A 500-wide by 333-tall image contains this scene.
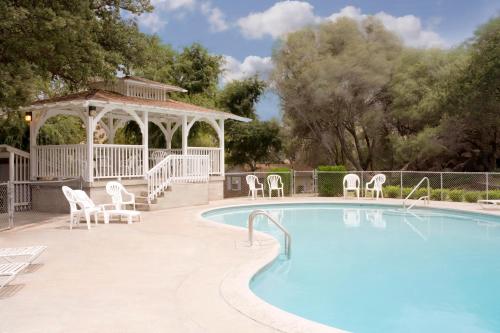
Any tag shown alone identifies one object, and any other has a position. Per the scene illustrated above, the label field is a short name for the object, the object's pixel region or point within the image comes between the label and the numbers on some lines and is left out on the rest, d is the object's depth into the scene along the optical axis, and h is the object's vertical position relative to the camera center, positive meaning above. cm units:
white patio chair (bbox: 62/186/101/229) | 1059 -74
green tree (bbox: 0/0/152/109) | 1017 +299
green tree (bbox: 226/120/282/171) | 2925 +177
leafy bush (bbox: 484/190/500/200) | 1727 -107
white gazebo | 1434 +76
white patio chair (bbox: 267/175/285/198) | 2002 -59
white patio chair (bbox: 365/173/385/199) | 1892 -54
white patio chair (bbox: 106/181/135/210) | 1240 -55
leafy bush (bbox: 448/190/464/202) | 1809 -110
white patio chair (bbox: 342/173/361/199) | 1920 -59
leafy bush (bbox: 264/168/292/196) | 2116 -42
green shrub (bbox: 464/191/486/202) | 1752 -111
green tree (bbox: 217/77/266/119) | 3108 +485
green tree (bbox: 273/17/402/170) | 2603 +486
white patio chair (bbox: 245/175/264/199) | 1945 -57
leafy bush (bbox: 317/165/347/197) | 2061 -56
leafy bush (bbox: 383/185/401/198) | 1979 -102
